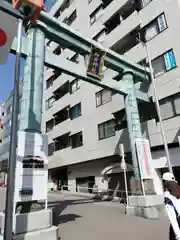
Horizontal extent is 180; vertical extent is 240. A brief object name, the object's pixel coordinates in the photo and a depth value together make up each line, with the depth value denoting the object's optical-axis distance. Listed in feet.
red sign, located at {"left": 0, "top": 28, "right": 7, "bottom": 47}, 12.60
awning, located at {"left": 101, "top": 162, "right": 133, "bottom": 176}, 41.00
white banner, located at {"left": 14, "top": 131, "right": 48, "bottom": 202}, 16.53
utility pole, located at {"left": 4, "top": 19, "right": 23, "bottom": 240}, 10.49
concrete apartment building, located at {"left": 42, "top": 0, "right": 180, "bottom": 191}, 41.98
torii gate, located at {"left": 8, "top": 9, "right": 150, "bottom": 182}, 21.21
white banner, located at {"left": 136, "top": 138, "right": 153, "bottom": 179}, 28.96
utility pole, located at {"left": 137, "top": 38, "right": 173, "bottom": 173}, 30.30
